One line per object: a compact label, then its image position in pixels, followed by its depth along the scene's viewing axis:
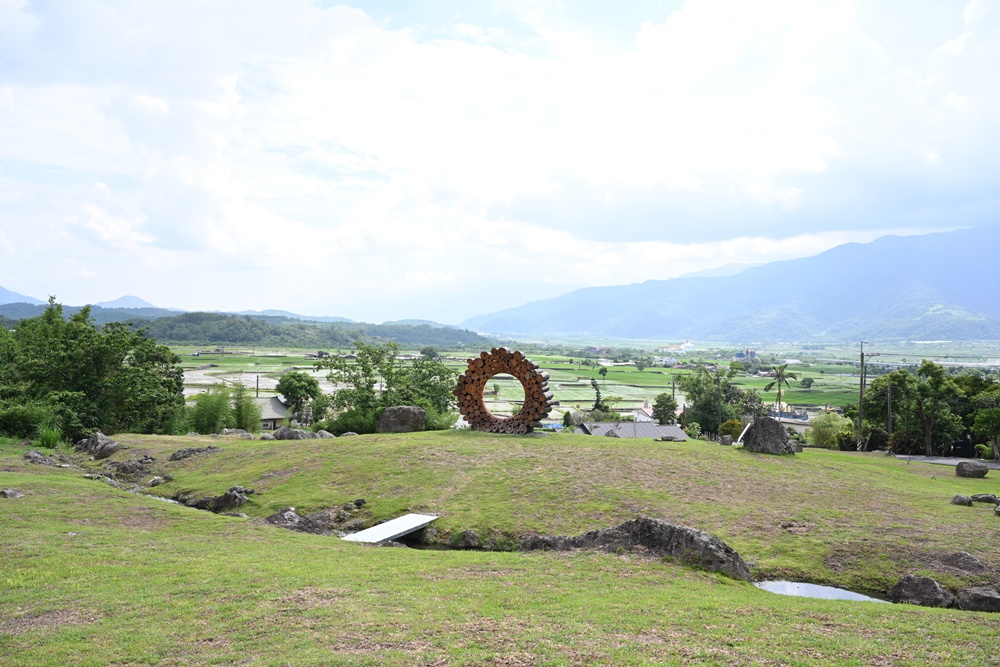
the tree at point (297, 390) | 66.88
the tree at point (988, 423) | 37.66
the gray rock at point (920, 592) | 12.88
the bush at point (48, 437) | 31.31
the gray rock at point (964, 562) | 14.27
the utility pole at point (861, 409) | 45.97
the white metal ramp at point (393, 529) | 16.72
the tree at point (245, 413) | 45.09
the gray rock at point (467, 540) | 17.11
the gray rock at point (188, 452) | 27.94
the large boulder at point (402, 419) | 34.88
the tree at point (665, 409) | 75.52
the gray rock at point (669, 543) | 13.87
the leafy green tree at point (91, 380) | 35.41
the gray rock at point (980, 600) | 11.98
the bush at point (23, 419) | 32.06
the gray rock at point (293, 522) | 17.91
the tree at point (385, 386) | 41.07
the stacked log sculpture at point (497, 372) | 31.56
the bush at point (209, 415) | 42.59
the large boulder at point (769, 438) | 28.84
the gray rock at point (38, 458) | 25.89
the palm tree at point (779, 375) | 75.66
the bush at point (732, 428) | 47.66
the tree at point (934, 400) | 44.56
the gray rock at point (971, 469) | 27.11
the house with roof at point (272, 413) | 64.75
